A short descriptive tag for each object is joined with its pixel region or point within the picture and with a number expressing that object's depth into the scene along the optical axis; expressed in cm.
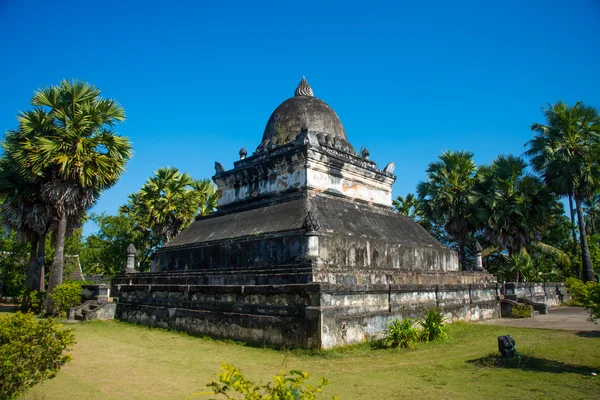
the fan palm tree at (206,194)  2922
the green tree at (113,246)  3203
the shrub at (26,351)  466
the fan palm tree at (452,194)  2656
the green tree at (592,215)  4175
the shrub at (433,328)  1065
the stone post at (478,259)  1825
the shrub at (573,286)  2222
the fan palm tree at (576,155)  2272
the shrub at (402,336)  991
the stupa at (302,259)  1015
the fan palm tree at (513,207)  2416
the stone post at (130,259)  1800
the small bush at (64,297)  1683
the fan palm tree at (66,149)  1697
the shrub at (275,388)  310
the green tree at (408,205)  3434
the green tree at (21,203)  1903
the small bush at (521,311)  1727
